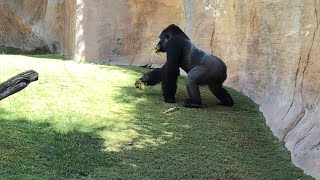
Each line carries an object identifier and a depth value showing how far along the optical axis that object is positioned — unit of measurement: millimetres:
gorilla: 5969
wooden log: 3035
